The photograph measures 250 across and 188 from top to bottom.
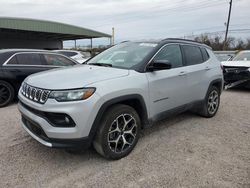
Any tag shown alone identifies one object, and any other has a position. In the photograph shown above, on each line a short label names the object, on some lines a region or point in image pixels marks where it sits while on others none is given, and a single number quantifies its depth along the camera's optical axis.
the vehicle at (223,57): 10.59
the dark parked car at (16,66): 5.03
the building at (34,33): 19.14
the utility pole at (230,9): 25.69
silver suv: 2.29
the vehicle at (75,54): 10.25
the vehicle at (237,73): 6.69
